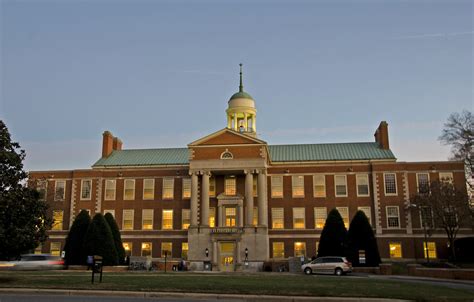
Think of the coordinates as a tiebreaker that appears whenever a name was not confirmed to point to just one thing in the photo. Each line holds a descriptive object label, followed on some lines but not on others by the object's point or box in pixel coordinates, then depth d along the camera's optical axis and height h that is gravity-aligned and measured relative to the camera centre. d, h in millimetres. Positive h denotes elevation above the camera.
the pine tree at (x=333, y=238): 50247 +1608
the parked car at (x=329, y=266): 44875 -999
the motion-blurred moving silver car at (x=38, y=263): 45031 -715
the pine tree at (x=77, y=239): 51547 +1581
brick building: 61250 +7320
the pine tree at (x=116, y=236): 54697 +1976
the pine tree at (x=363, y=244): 49844 +993
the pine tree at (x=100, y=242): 50375 +1228
